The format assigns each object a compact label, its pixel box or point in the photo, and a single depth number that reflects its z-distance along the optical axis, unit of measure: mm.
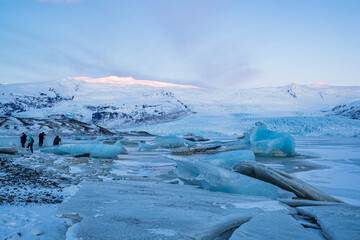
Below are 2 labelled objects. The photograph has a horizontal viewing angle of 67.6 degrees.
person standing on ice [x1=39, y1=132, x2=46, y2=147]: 14508
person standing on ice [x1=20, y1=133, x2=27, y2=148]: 12971
